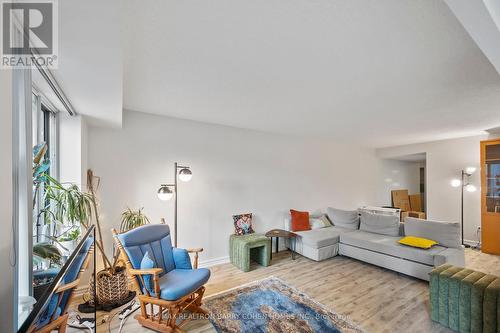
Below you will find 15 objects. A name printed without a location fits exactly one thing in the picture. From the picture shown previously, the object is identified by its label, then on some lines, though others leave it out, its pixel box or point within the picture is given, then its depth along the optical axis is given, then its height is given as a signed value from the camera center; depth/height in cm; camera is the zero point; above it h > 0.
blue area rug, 213 -163
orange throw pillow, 439 -115
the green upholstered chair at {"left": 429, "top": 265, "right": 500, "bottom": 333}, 191 -130
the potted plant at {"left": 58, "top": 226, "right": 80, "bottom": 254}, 196 -66
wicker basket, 245 -141
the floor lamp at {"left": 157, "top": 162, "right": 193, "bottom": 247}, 274 -30
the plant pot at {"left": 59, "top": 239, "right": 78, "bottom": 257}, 205 -76
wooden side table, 389 -128
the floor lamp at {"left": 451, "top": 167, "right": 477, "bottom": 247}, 478 -39
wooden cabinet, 430 -63
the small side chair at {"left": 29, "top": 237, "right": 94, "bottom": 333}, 72 -54
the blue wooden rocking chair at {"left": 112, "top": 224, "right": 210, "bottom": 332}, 202 -118
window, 181 +29
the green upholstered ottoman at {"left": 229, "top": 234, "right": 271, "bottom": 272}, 345 -143
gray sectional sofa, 309 -130
